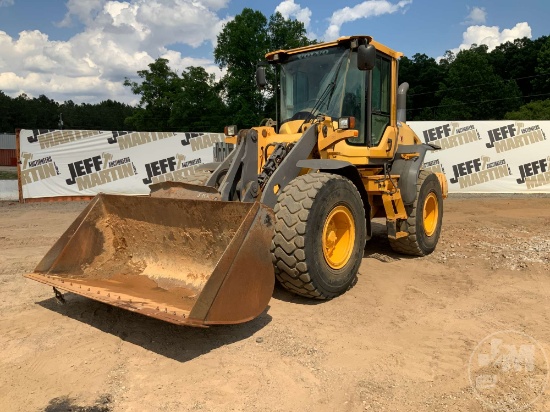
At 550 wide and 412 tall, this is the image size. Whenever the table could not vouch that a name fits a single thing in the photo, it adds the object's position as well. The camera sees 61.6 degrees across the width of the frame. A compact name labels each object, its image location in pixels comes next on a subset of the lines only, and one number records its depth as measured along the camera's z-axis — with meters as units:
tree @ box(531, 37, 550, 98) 50.59
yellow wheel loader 3.76
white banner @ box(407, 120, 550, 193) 15.32
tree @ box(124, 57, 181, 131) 42.09
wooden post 13.02
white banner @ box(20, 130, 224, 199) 13.45
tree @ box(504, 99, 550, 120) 35.28
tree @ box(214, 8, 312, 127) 36.75
